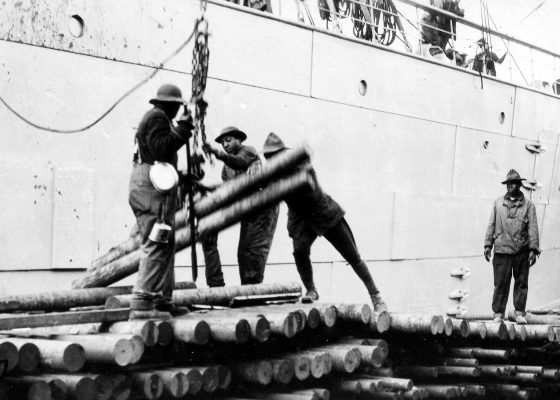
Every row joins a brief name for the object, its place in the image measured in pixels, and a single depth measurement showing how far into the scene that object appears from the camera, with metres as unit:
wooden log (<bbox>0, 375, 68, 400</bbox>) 4.30
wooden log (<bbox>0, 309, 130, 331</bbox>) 4.96
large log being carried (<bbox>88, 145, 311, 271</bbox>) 5.87
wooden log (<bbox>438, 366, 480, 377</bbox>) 6.94
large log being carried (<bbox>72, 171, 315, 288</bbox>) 6.03
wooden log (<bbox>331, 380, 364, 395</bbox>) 5.98
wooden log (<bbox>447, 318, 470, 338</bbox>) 6.58
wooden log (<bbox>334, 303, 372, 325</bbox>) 6.05
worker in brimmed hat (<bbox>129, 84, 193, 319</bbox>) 5.44
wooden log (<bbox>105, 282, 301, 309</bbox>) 6.30
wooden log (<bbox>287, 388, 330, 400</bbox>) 5.57
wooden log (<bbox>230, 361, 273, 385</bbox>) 5.26
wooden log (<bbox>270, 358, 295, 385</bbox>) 5.30
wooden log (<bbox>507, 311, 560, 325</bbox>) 9.05
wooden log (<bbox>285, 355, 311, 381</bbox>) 5.41
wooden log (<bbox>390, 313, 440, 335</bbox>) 6.30
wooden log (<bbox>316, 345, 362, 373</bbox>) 5.68
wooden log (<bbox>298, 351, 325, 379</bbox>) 5.48
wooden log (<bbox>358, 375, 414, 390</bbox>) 6.14
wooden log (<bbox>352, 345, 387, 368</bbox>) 5.86
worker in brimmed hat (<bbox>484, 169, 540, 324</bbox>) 10.56
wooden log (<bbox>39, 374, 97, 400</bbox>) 4.34
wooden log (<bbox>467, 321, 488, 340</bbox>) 6.85
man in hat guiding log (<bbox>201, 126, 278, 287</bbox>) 8.12
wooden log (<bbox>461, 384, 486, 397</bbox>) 6.94
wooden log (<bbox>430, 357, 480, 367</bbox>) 7.04
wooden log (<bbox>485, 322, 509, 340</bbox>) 7.02
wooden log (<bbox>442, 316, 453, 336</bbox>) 6.41
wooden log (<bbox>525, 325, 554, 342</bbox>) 7.58
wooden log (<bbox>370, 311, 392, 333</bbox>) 6.21
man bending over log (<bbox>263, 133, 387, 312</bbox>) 6.66
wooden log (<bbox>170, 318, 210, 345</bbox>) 4.84
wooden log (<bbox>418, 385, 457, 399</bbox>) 6.69
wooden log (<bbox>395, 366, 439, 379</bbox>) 6.81
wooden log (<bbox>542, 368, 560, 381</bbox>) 7.75
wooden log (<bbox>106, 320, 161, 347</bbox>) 4.71
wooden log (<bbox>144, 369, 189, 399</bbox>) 4.69
